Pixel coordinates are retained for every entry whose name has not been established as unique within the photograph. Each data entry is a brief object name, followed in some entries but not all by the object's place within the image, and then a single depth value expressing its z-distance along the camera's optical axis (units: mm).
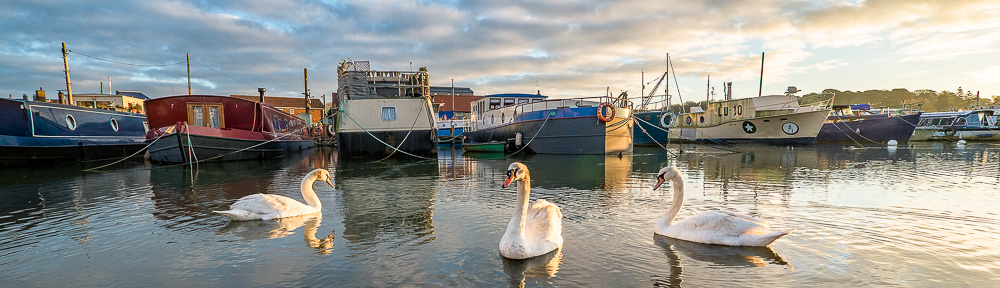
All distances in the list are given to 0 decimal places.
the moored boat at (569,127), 22062
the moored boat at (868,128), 32875
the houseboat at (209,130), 17078
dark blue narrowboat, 17366
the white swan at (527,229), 4871
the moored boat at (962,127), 33250
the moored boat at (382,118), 19953
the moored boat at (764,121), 31422
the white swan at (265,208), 6879
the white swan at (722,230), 5262
